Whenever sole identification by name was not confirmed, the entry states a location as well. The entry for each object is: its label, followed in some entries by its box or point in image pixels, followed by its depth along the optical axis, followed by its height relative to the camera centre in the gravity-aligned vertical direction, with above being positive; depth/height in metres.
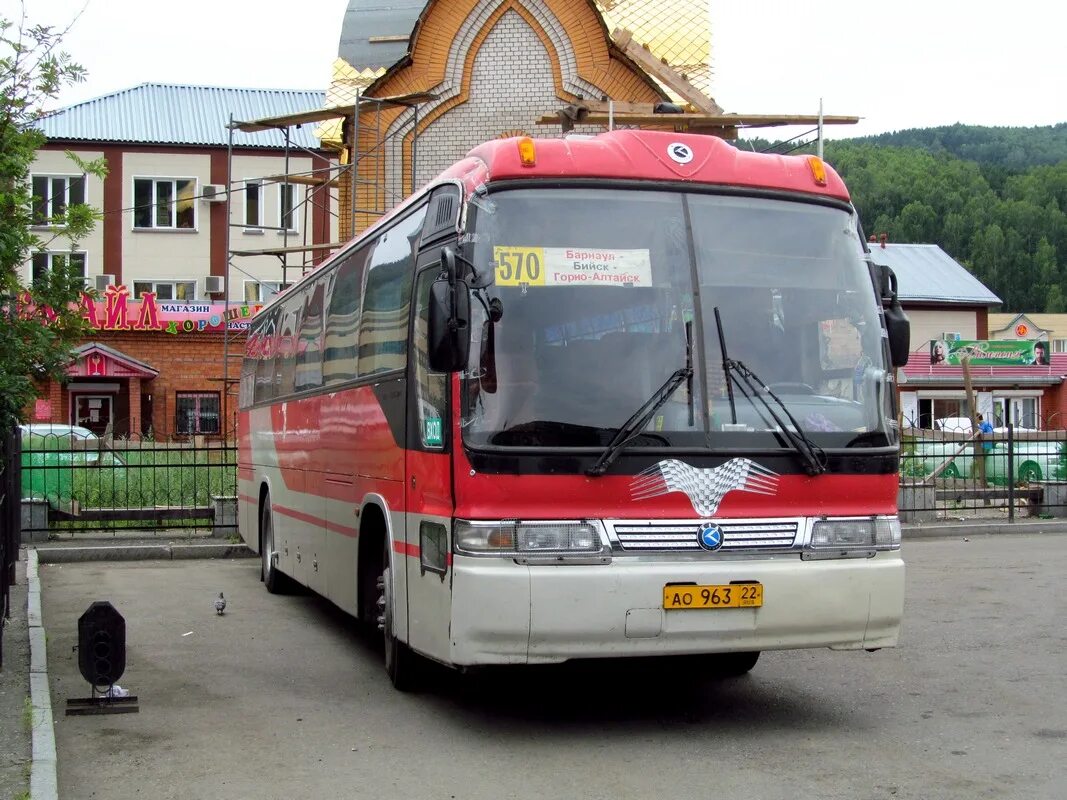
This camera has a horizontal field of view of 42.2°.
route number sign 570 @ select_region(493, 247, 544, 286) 7.41 +0.89
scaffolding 24.31 +5.27
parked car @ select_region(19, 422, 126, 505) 20.05 -0.40
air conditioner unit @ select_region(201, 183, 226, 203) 49.53 +8.81
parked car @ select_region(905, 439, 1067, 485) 23.98 -0.57
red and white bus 7.11 +0.11
